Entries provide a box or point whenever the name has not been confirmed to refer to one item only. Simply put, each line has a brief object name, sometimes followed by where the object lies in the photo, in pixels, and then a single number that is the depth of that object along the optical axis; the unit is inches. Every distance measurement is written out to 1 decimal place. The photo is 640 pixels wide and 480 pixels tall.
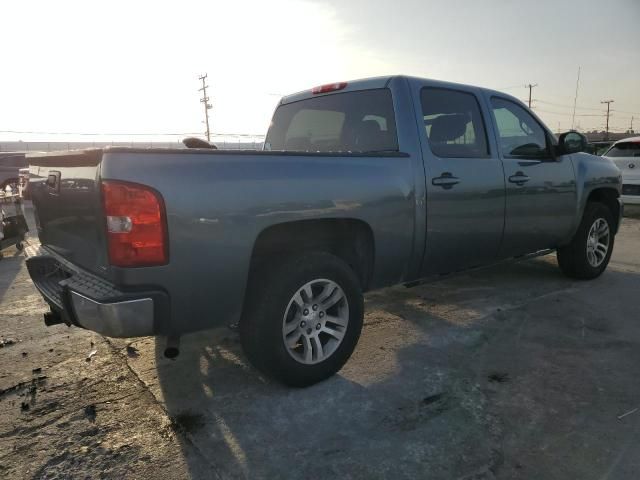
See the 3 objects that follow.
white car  393.7
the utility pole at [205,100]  2542.3
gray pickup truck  90.4
